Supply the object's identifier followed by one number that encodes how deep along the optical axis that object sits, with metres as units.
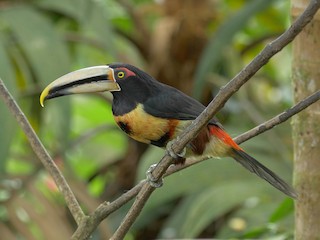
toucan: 7.87
